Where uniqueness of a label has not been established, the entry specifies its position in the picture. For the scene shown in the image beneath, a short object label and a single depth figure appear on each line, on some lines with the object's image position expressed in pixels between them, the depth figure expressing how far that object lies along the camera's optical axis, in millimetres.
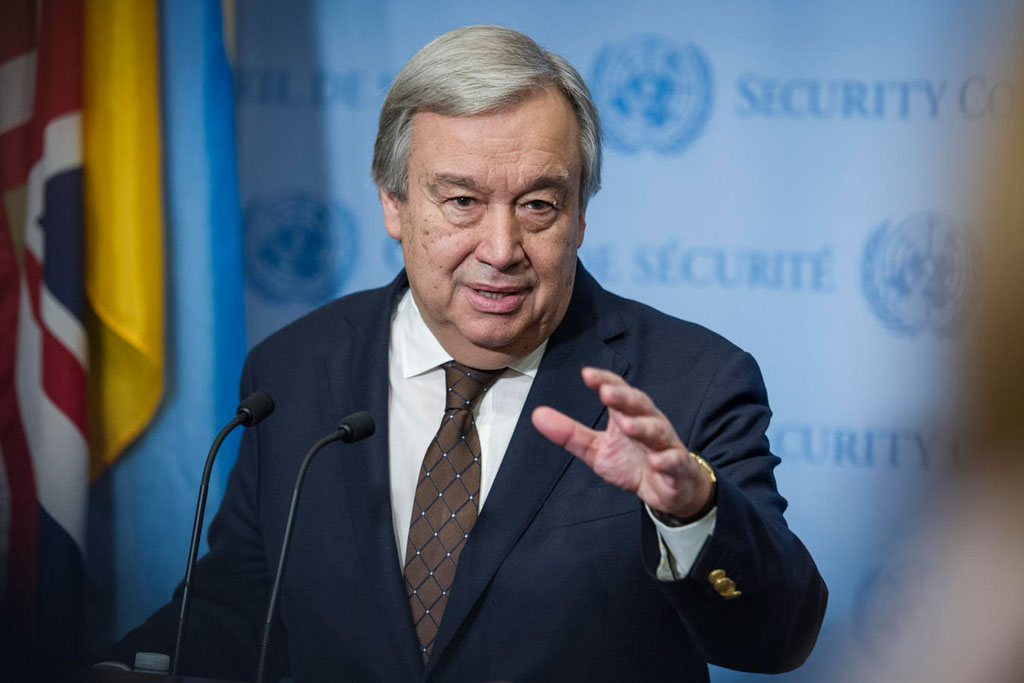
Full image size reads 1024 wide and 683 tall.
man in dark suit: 2283
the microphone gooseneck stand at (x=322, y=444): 2124
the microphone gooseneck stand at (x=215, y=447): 2150
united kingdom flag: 2717
